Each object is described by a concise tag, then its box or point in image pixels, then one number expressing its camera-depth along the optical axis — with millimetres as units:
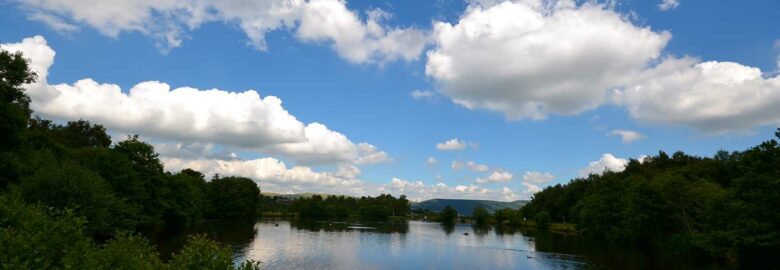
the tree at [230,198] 161500
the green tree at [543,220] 167125
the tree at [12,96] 45134
